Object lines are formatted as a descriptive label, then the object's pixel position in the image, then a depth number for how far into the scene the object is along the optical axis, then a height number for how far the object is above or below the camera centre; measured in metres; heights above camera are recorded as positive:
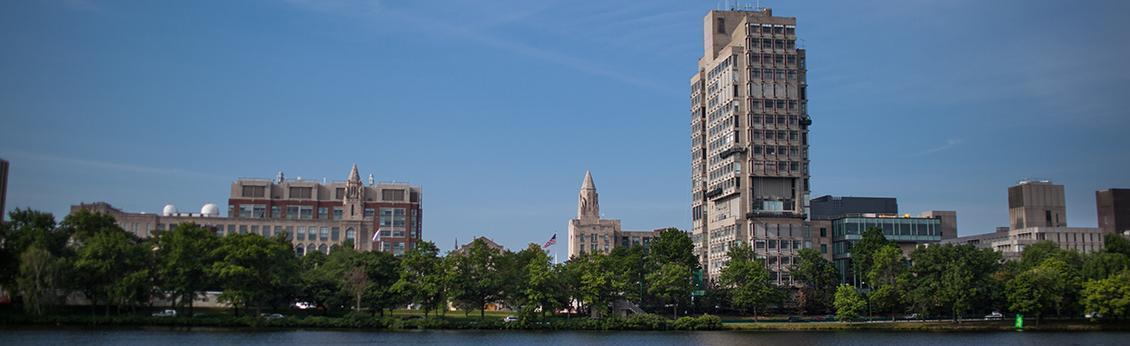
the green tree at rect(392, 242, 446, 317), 135.62 +4.11
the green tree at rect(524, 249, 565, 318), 135.75 +3.19
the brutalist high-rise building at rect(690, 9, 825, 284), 184.25 +28.40
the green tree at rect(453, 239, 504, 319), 138.25 +4.15
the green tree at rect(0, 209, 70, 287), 120.38 +7.92
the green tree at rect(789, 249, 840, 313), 165.75 +4.91
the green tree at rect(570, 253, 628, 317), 139.12 +3.26
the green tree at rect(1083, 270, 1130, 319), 136.25 +1.85
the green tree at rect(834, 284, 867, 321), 144.12 +0.95
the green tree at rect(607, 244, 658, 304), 142.50 +5.80
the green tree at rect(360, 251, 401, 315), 138.25 +4.03
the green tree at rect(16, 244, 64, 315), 115.31 +3.56
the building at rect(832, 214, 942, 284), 187.50 +13.76
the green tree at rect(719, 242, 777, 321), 152.38 +4.01
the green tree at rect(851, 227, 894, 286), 164.75 +9.49
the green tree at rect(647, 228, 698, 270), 169.88 +9.56
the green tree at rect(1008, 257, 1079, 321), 139.62 +2.76
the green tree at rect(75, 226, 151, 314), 120.31 +4.75
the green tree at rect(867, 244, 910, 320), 146.75 +4.49
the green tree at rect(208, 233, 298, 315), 126.50 +4.68
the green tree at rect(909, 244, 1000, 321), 140.12 +4.15
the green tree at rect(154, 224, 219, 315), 126.75 +5.54
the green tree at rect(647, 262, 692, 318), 147.25 +3.74
